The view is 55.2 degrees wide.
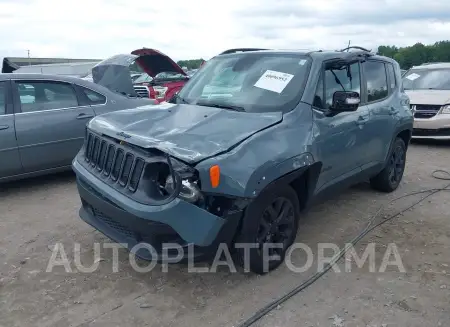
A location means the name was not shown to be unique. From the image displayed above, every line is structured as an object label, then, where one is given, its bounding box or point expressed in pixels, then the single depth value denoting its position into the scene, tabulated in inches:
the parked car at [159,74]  369.4
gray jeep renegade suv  116.0
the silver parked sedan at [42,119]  207.2
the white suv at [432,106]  330.6
